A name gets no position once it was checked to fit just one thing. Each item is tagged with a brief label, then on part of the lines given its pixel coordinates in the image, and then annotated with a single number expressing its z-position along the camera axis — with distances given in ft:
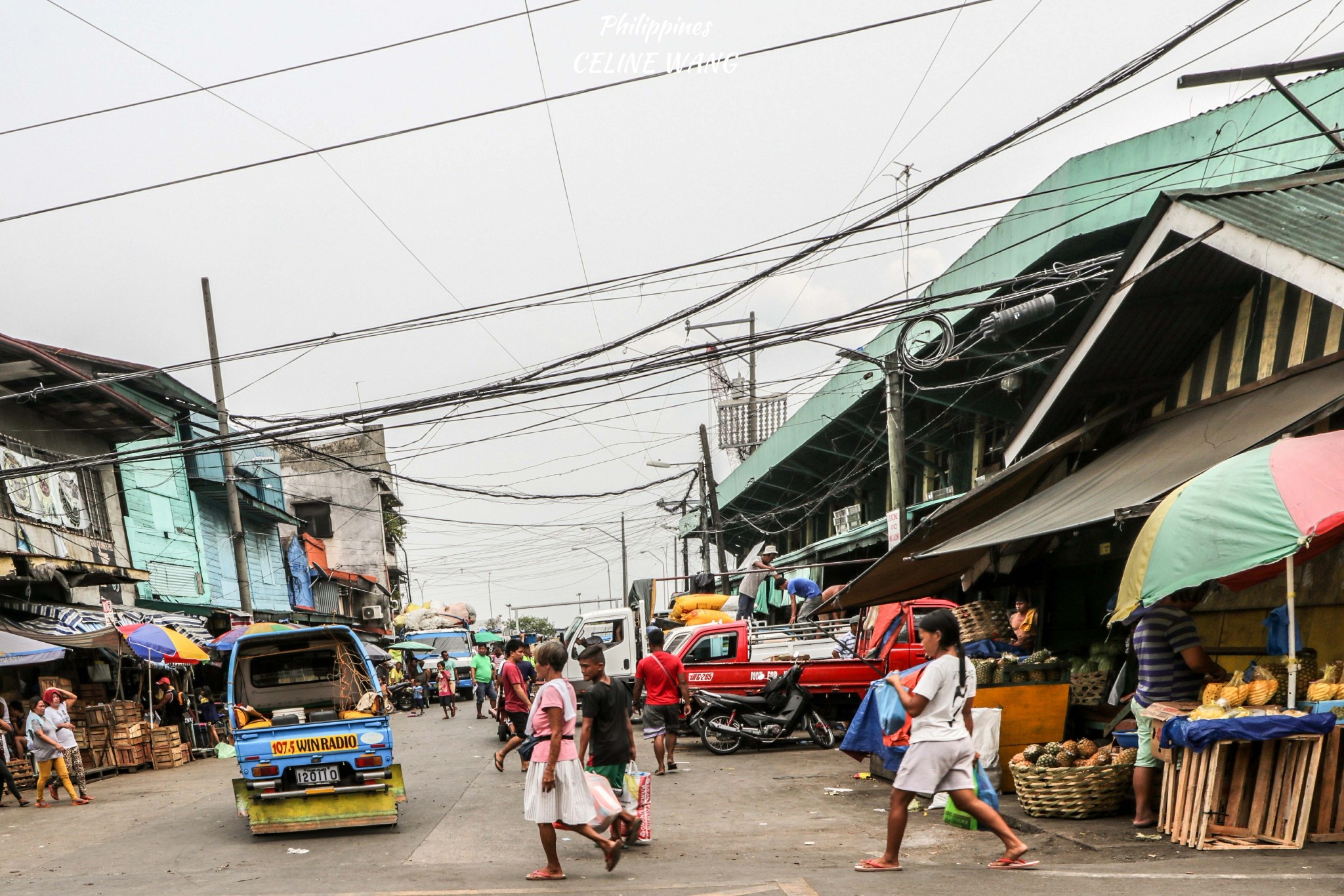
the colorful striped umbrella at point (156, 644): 64.90
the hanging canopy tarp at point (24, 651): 57.41
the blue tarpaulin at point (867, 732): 36.11
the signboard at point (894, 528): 54.34
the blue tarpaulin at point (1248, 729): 23.59
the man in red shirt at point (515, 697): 51.08
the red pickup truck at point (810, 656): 59.11
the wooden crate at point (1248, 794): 23.75
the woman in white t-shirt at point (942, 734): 23.95
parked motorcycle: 58.08
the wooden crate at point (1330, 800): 23.76
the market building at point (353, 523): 201.87
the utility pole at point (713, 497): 113.60
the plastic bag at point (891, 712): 29.51
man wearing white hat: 90.02
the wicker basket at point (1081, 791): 30.19
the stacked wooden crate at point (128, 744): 69.51
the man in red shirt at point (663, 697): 50.19
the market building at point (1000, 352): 43.19
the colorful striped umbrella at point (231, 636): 70.54
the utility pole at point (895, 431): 58.54
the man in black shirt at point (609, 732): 30.17
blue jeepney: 37.91
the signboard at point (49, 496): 69.46
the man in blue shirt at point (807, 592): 77.68
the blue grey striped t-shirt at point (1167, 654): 27.58
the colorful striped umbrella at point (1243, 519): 22.49
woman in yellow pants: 50.93
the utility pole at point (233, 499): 87.97
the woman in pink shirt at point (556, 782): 26.40
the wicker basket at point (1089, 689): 39.04
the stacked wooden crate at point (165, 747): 72.84
